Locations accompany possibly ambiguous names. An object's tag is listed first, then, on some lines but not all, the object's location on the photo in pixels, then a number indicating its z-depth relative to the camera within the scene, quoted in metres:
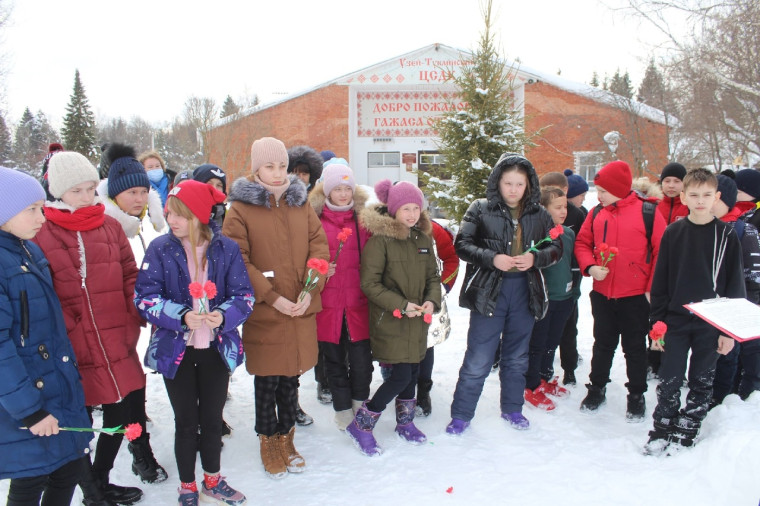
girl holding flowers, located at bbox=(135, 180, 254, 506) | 2.73
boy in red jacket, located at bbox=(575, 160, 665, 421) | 4.00
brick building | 18.59
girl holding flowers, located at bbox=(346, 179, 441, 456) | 3.53
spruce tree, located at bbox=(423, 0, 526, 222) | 8.92
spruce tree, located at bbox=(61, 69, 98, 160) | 36.72
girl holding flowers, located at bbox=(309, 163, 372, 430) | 3.67
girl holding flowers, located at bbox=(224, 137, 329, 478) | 3.22
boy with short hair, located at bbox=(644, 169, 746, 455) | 3.39
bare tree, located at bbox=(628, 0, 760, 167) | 11.81
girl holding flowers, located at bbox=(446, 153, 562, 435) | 3.82
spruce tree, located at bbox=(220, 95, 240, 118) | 22.71
